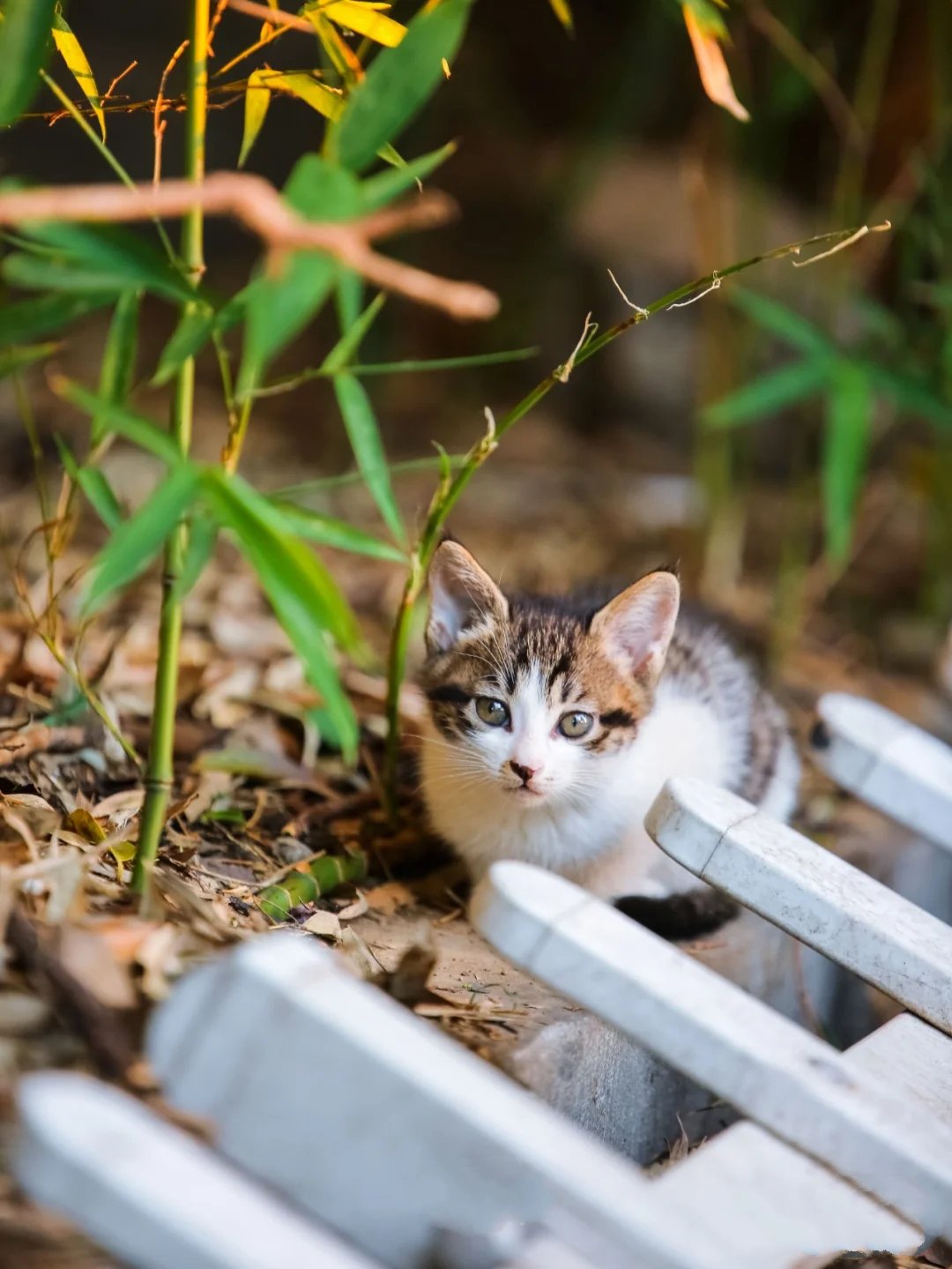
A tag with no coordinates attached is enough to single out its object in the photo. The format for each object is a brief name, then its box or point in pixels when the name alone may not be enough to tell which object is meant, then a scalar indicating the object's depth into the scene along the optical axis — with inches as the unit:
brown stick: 41.1
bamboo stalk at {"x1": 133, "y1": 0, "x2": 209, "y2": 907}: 46.6
